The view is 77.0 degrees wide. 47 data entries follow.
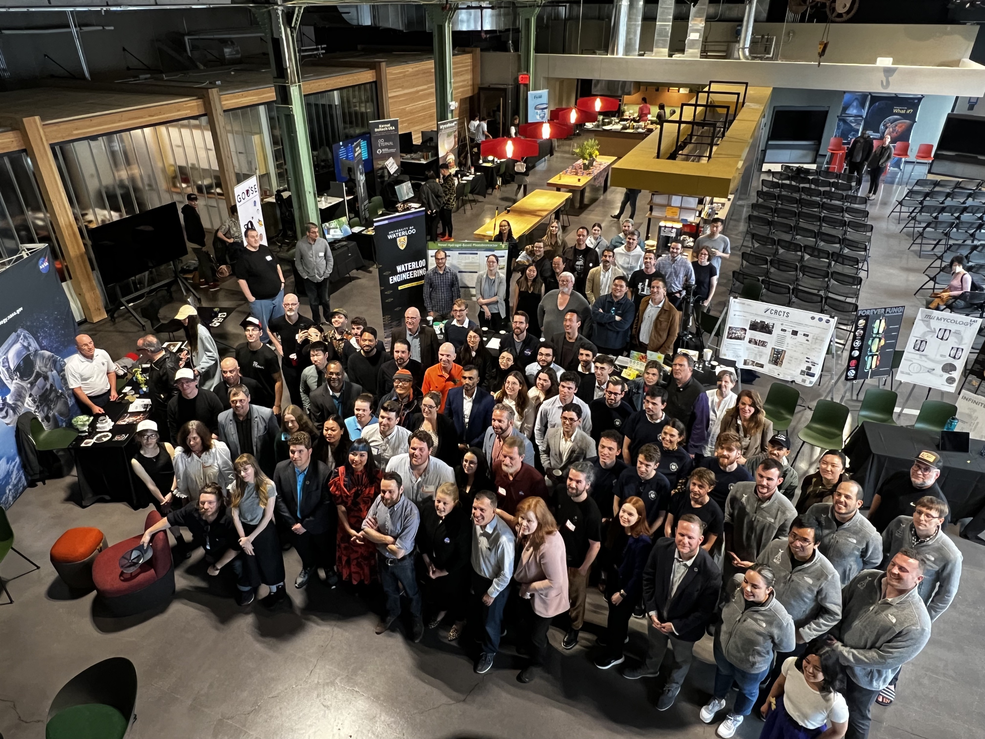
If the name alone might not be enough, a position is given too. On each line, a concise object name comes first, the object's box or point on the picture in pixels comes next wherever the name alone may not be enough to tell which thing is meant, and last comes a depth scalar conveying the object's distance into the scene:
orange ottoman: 4.71
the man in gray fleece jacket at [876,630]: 3.13
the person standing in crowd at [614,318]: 6.41
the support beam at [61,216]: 7.91
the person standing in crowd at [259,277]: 7.33
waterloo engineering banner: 7.41
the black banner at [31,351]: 5.68
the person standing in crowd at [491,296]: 7.29
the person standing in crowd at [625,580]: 3.66
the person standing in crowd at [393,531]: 3.85
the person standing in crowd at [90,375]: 6.00
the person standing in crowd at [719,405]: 4.93
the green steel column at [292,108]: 8.67
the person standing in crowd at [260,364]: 5.62
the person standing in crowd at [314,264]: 7.90
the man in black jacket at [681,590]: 3.41
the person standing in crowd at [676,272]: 7.25
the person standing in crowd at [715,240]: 8.22
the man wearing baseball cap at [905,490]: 4.02
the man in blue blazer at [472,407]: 4.92
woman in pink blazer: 3.56
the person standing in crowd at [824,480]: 4.03
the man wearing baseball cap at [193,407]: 5.10
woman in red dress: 4.23
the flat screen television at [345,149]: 12.34
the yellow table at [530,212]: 10.15
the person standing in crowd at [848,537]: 3.64
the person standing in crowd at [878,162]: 15.02
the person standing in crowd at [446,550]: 3.76
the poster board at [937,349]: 5.96
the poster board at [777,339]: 6.04
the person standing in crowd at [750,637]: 3.21
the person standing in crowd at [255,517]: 4.16
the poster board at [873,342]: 6.17
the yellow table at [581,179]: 13.22
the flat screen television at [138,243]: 8.56
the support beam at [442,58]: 13.33
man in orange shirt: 5.26
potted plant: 14.05
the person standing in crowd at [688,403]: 4.89
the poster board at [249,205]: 8.11
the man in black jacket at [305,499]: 4.21
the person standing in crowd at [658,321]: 6.32
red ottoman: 4.46
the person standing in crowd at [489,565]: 3.58
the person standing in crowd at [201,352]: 5.86
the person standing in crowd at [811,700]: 2.87
